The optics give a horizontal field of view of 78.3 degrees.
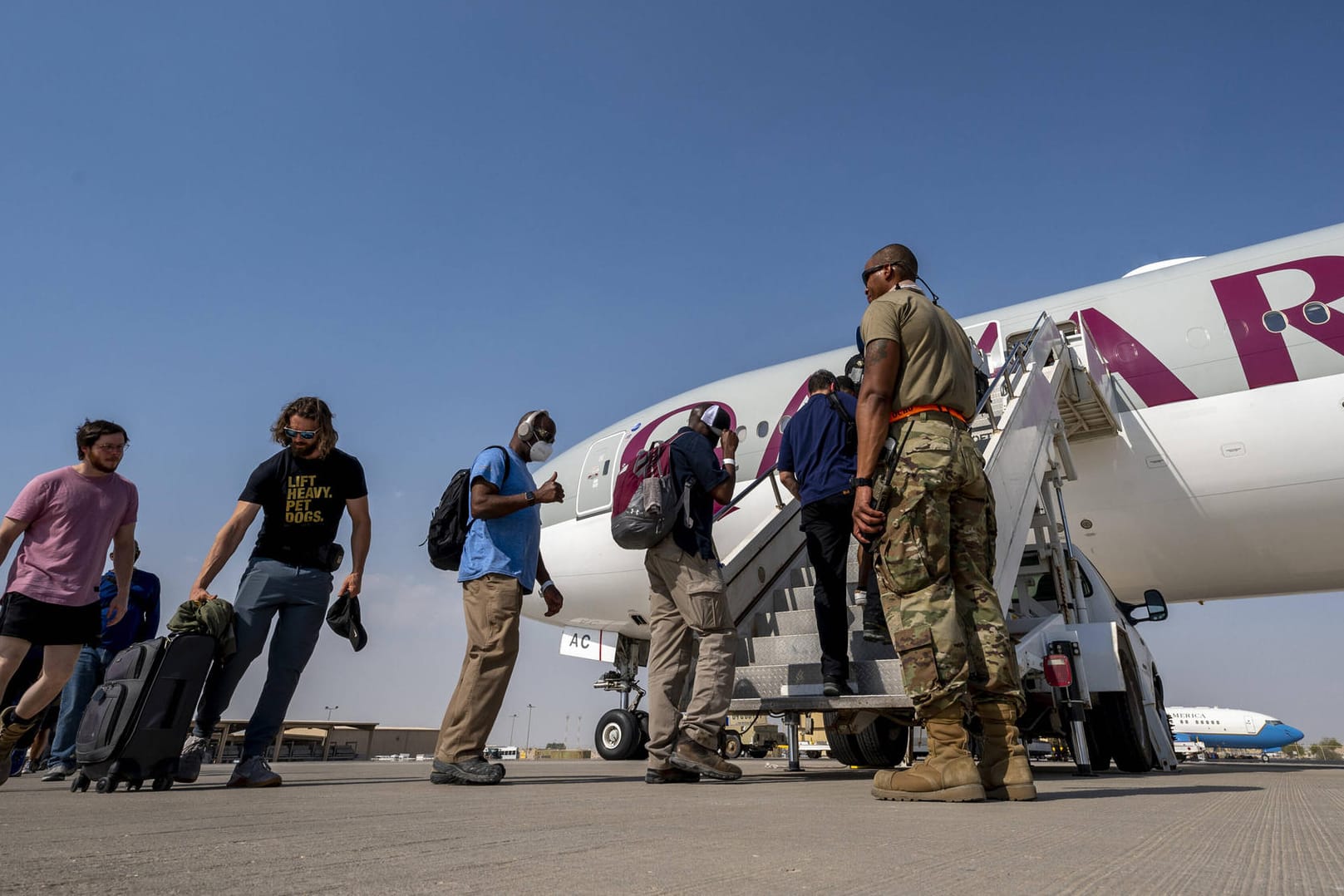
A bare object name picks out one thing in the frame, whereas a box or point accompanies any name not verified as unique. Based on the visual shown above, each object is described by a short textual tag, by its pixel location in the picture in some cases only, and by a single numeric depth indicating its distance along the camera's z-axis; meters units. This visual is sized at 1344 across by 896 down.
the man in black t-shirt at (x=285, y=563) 3.62
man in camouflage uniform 2.63
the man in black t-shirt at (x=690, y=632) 3.65
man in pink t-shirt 3.60
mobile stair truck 4.16
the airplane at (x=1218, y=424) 7.16
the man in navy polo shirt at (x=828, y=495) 3.83
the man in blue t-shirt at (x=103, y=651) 5.13
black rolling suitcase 3.26
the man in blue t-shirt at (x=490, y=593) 3.67
